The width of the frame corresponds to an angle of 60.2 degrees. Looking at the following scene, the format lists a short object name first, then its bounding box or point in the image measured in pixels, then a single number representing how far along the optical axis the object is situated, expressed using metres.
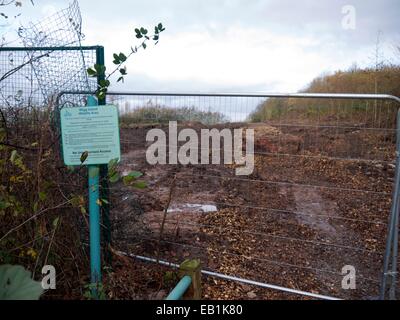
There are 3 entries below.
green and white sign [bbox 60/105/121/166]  2.46
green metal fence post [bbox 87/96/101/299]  2.57
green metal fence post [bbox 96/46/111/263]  2.91
